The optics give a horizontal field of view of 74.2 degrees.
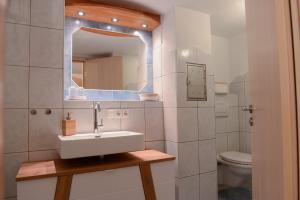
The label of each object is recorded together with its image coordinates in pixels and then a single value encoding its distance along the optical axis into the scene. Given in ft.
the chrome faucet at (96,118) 5.75
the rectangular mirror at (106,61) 6.40
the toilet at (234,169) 7.34
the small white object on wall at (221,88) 8.86
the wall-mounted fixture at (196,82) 6.81
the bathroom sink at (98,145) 4.45
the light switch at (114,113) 6.33
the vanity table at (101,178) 4.10
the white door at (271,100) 2.19
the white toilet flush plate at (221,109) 8.89
